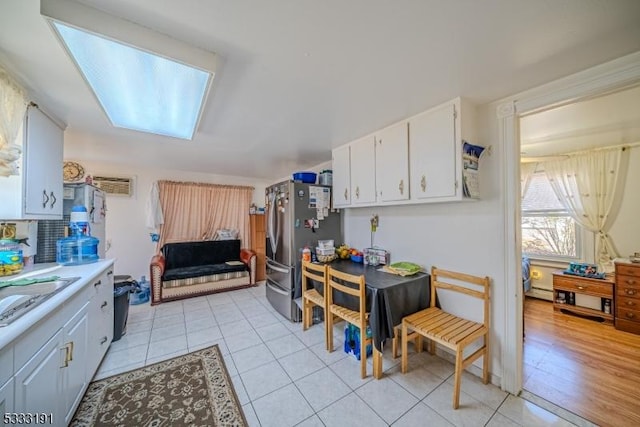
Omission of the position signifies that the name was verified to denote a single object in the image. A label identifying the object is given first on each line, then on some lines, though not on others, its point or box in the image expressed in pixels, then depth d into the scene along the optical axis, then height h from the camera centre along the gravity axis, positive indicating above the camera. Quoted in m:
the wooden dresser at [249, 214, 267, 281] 4.84 -0.36
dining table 1.78 -0.72
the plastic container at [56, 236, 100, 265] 2.06 -0.31
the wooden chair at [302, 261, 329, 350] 2.36 -0.87
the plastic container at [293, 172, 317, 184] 3.13 +0.56
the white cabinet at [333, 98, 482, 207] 1.73 +0.52
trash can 2.40 -0.99
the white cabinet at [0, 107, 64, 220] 1.56 +0.32
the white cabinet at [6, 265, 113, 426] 0.93 -0.74
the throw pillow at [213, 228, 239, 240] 4.59 -0.35
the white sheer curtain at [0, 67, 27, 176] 1.35 +0.63
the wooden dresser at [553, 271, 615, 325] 2.73 -0.98
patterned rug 1.47 -1.33
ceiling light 0.98 +0.85
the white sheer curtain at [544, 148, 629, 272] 2.96 +0.39
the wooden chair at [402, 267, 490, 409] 1.58 -0.87
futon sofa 3.55 -0.91
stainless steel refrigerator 2.85 -0.18
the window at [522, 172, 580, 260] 3.45 -0.14
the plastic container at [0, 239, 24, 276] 1.63 -0.30
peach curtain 4.24 +0.15
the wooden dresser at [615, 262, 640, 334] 2.51 -0.92
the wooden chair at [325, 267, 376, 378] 1.83 -0.84
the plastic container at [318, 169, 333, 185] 3.25 +0.58
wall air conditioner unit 3.81 +0.58
